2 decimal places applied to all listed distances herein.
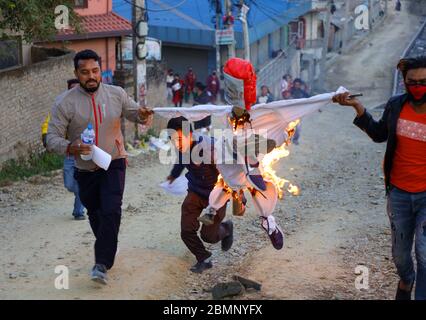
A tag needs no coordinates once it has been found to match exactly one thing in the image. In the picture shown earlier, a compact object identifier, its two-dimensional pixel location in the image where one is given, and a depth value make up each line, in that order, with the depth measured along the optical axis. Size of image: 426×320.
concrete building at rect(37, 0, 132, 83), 22.92
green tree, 13.06
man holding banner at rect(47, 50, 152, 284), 6.52
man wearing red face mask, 5.58
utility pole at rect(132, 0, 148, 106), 18.17
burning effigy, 6.61
